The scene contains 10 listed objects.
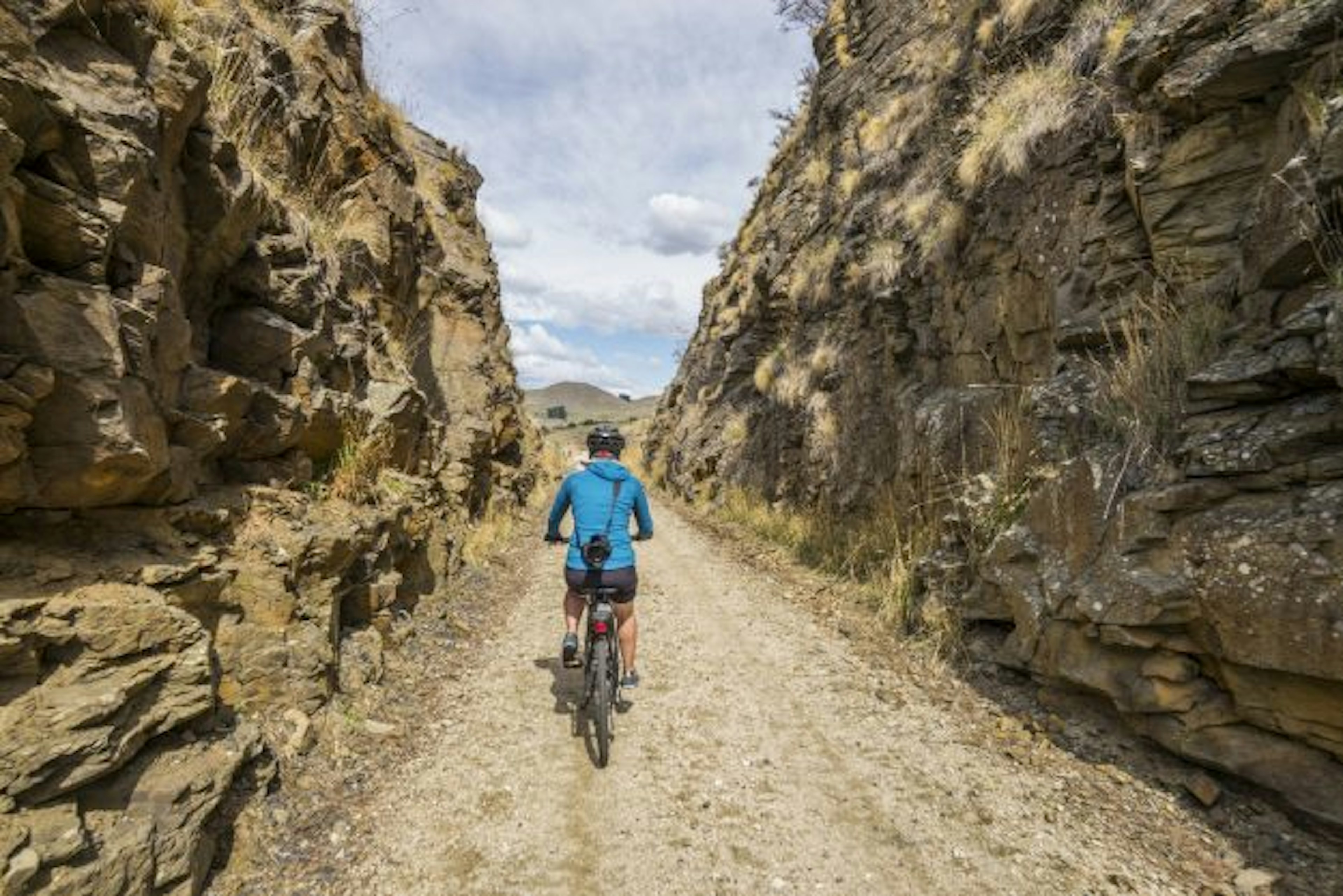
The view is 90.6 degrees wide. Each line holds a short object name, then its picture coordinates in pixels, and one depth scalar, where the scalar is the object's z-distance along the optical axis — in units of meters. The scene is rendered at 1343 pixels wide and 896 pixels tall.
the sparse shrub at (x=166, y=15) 5.79
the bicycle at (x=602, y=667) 5.20
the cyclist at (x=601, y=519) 5.82
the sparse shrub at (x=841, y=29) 17.66
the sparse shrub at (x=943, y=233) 10.10
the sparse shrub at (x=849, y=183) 15.30
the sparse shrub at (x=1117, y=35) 7.84
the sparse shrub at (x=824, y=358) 14.37
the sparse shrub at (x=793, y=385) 15.95
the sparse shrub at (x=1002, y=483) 6.95
